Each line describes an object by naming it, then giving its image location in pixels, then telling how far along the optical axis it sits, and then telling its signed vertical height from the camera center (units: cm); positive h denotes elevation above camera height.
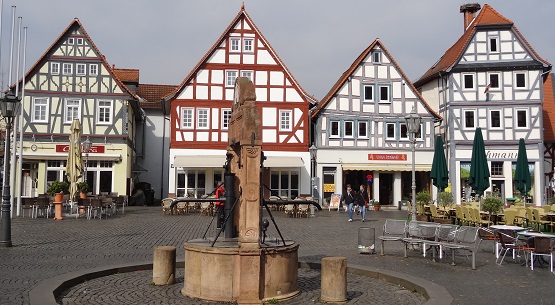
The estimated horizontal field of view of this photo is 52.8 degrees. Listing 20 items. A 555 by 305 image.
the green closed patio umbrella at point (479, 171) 2320 +81
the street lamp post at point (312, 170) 3309 +122
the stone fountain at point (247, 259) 812 -104
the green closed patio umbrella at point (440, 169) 2472 +94
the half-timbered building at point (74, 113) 3466 +467
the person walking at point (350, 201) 2567 -52
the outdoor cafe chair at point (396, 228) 1385 -95
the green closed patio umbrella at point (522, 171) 2620 +93
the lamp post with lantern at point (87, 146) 2979 +224
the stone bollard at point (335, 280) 825 -134
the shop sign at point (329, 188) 3669 +10
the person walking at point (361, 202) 2525 -56
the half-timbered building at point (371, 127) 3691 +417
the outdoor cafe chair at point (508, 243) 1235 -116
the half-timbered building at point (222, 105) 3512 +532
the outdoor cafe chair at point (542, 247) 1175 -118
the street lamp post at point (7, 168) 1401 +47
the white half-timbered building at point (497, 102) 3712 +589
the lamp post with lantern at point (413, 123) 1585 +190
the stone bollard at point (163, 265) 941 -130
